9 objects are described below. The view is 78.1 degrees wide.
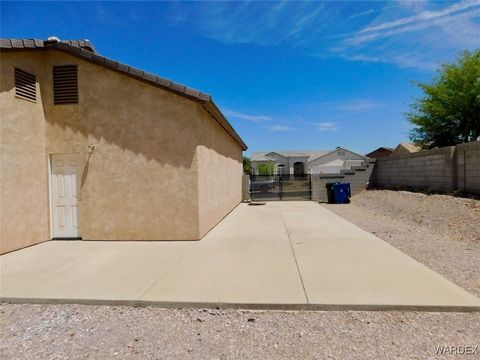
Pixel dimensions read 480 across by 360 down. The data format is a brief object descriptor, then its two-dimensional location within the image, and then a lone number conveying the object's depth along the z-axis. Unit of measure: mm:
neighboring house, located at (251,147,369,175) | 53312
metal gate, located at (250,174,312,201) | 18984
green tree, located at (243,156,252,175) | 54553
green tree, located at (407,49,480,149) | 18438
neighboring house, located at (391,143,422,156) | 38812
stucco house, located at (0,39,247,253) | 7105
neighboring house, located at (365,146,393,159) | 61188
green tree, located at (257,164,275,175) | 54728
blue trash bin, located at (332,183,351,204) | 16719
